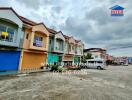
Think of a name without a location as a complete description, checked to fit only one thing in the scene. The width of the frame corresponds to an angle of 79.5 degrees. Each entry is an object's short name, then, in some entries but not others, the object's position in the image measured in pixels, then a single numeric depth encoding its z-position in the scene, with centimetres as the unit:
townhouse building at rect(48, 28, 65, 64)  1621
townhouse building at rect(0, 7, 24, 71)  996
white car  2010
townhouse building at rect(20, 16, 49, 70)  1233
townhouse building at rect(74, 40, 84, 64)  2345
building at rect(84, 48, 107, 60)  3691
